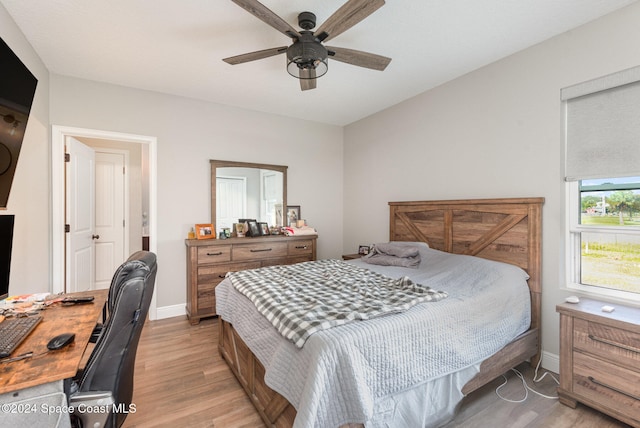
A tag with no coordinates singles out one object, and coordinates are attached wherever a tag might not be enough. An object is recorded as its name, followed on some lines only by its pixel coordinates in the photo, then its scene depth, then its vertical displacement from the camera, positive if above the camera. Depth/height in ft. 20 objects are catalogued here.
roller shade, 6.43 +2.03
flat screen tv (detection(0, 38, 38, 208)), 5.52 +2.14
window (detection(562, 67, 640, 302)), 6.55 +0.70
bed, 4.22 -2.45
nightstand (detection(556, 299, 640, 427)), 5.49 -2.96
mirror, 12.50 +0.90
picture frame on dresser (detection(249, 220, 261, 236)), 12.61 -0.74
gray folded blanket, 9.39 -1.48
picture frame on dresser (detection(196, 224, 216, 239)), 11.58 -0.76
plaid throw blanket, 4.98 -1.80
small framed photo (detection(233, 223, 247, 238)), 12.56 -0.73
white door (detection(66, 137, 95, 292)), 10.43 -0.10
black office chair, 3.67 -1.92
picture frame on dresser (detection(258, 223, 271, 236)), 12.96 -0.76
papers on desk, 5.64 -1.70
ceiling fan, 5.26 +3.69
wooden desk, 3.13 -1.77
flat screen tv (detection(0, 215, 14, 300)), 4.50 -0.59
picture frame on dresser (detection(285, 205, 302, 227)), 14.18 -0.13
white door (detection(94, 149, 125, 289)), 14.64 -0.14
